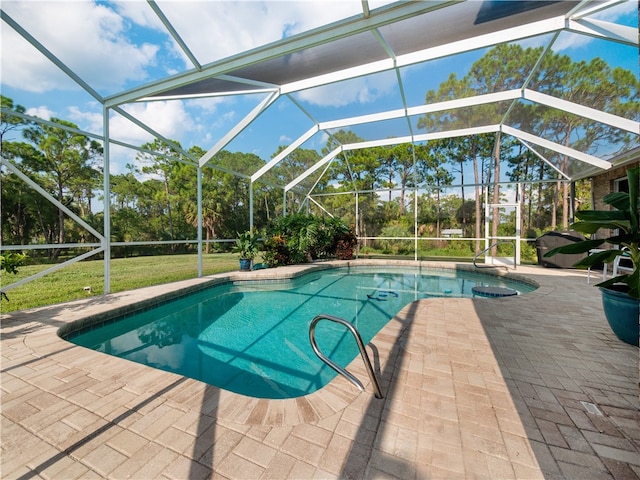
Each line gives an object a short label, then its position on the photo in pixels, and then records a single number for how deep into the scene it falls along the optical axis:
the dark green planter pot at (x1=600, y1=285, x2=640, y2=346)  2.60
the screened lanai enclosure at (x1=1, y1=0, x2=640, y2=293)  3.61
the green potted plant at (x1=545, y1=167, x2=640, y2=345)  2.23
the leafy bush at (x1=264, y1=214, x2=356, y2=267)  9.41
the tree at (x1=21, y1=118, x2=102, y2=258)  9.57
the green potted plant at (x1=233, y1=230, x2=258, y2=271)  8.23
